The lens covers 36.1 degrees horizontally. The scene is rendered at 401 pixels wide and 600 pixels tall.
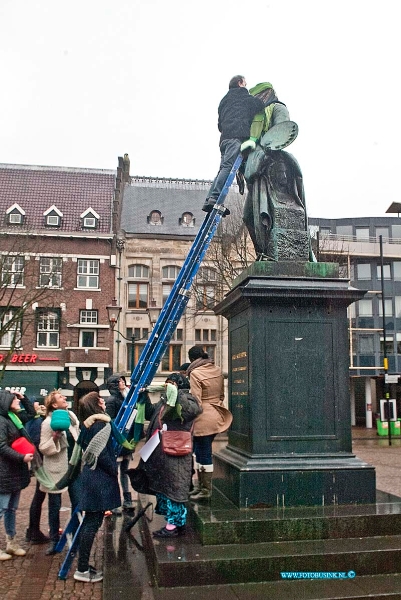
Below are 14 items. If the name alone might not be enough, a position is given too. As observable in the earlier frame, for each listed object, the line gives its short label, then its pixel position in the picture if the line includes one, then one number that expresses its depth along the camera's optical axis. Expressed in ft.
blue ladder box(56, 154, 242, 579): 27.81
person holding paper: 20.70
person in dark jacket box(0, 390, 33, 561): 23.20
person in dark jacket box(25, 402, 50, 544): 26.18
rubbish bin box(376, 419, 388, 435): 104.83
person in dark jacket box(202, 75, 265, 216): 27.99
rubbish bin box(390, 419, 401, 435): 106.63
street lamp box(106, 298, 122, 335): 80.18
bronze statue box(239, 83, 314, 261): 26.17
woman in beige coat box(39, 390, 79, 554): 24.32
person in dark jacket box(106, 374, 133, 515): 29.19
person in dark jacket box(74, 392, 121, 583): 19.60
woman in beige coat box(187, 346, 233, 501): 24.57
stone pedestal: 22.09
